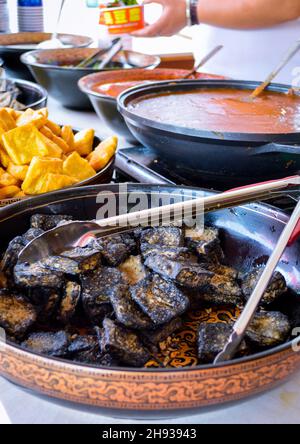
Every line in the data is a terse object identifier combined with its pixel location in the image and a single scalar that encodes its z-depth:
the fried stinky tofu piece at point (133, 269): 0.95
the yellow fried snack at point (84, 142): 1.50
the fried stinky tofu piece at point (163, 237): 1.02
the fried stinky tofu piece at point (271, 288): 0.91
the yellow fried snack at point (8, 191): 1.25
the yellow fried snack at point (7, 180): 1.26
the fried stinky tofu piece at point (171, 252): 0.96
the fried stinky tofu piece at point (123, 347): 0.76
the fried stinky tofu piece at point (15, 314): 0.80
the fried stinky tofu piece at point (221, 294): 0.93
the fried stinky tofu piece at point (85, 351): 0.77
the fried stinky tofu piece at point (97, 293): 0.86
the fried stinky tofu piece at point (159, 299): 0.81
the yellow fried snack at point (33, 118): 1.38
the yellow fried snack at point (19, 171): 1.28
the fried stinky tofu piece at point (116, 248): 0.97
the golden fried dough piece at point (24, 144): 1.31
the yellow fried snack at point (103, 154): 1.39
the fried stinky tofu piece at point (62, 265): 0.89
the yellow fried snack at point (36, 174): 1.24
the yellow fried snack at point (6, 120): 1.39
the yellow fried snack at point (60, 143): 1.43
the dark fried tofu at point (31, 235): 0.97
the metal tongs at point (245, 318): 0.70
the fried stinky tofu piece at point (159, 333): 0.82
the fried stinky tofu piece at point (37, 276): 0.86
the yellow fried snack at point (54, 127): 1.46
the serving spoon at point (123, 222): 0.86
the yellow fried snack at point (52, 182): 1.22
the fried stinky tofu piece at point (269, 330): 0.81
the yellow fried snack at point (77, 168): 1.31
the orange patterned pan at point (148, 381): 0.62
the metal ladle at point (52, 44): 2.68
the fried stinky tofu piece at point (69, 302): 0.86
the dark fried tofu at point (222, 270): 0.97
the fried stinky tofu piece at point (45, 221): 1.01
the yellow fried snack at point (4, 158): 1.33
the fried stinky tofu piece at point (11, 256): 0.92
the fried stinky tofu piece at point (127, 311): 0.80
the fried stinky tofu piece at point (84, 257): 0.91
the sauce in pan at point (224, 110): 1.30
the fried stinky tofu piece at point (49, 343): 0.76
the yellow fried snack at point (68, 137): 1.48
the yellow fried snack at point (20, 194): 1.25
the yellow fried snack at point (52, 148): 1.35
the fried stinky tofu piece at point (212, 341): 0.76
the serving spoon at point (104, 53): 2.39
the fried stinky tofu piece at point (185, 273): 0.88
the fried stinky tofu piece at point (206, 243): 1.01
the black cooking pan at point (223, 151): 1.14
